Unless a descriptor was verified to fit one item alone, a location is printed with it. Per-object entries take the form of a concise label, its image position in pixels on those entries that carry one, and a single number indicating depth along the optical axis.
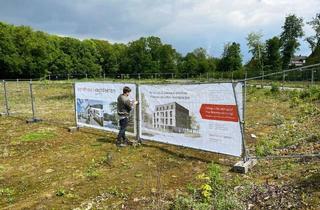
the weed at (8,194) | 4.93
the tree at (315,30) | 54.53
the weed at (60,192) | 4.95
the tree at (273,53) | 47.66
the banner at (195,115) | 5.72
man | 7.41
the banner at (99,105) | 8.04
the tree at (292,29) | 54.40
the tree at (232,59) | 54.70
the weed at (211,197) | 3.93
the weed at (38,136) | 8.58
